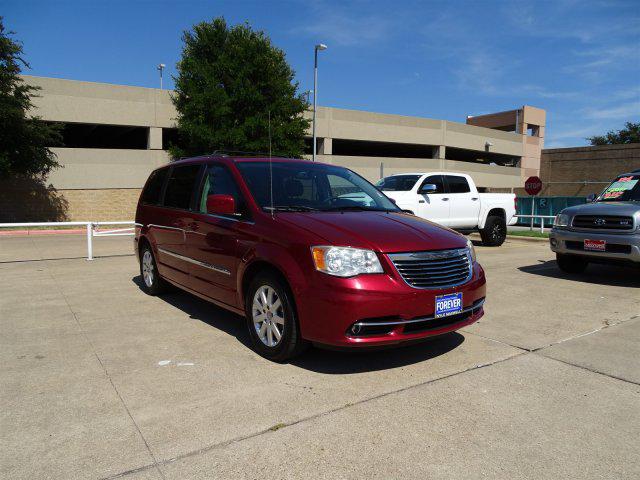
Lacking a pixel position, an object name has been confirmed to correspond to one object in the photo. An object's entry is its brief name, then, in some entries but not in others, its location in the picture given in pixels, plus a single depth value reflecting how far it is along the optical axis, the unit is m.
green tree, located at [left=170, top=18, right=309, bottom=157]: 23.41
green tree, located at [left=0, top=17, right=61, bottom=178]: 19.59
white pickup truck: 11.62
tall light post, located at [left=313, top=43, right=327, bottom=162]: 24.56
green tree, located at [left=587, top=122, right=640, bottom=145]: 70.50
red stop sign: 18.45
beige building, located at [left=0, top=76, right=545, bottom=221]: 24.34
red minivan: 3.62
